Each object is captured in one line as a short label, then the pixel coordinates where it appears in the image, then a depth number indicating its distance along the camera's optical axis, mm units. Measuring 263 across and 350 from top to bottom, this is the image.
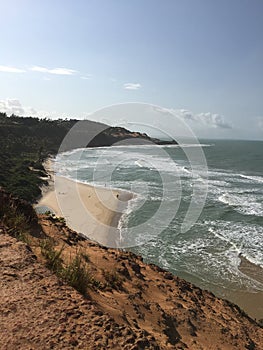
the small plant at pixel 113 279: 6812
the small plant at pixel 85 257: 7830
